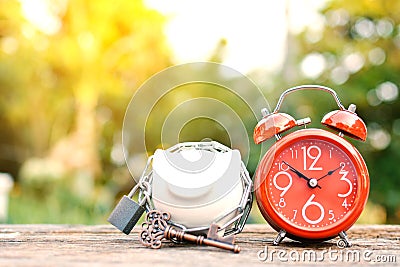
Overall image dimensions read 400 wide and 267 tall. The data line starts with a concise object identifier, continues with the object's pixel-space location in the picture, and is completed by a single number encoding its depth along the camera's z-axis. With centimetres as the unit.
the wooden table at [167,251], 54
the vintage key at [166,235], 59
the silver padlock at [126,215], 63
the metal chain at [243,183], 62
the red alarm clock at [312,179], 62
